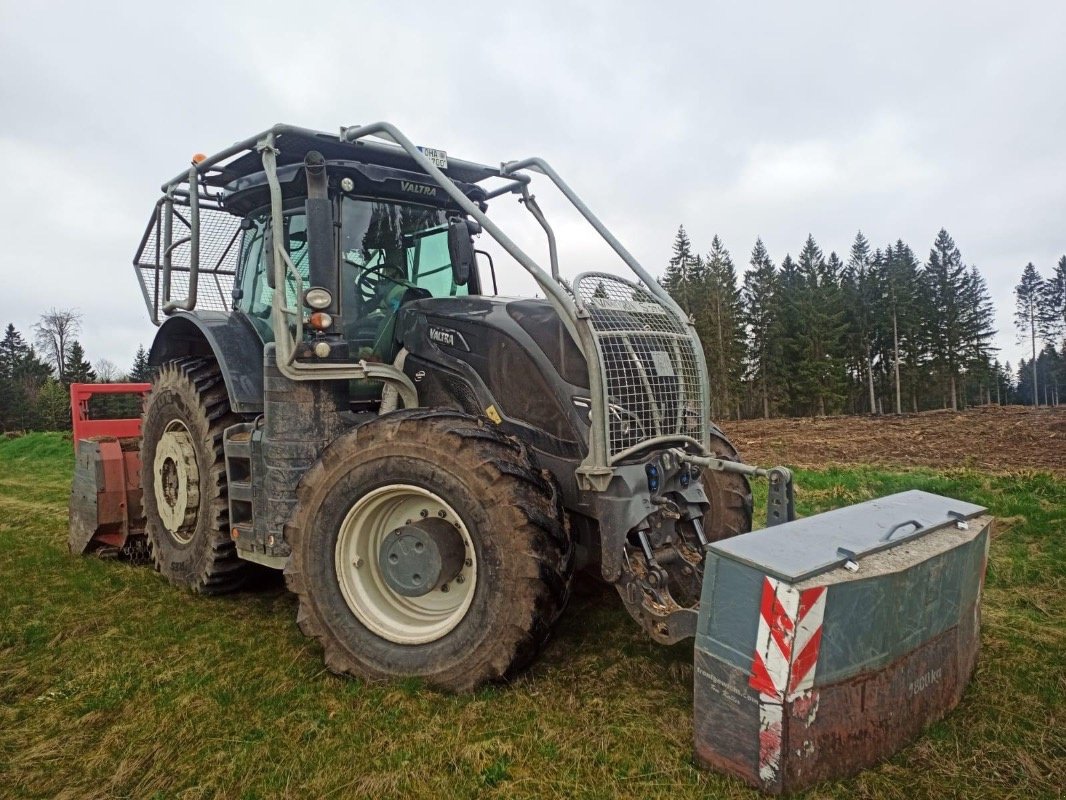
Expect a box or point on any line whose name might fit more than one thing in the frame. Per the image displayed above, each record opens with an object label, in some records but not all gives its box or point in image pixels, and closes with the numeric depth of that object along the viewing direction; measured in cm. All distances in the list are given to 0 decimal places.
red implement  604
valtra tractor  259
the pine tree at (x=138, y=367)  4156
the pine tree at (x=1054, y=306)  6097
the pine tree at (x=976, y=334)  4756
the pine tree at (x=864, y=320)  4834
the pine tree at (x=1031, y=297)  6266
